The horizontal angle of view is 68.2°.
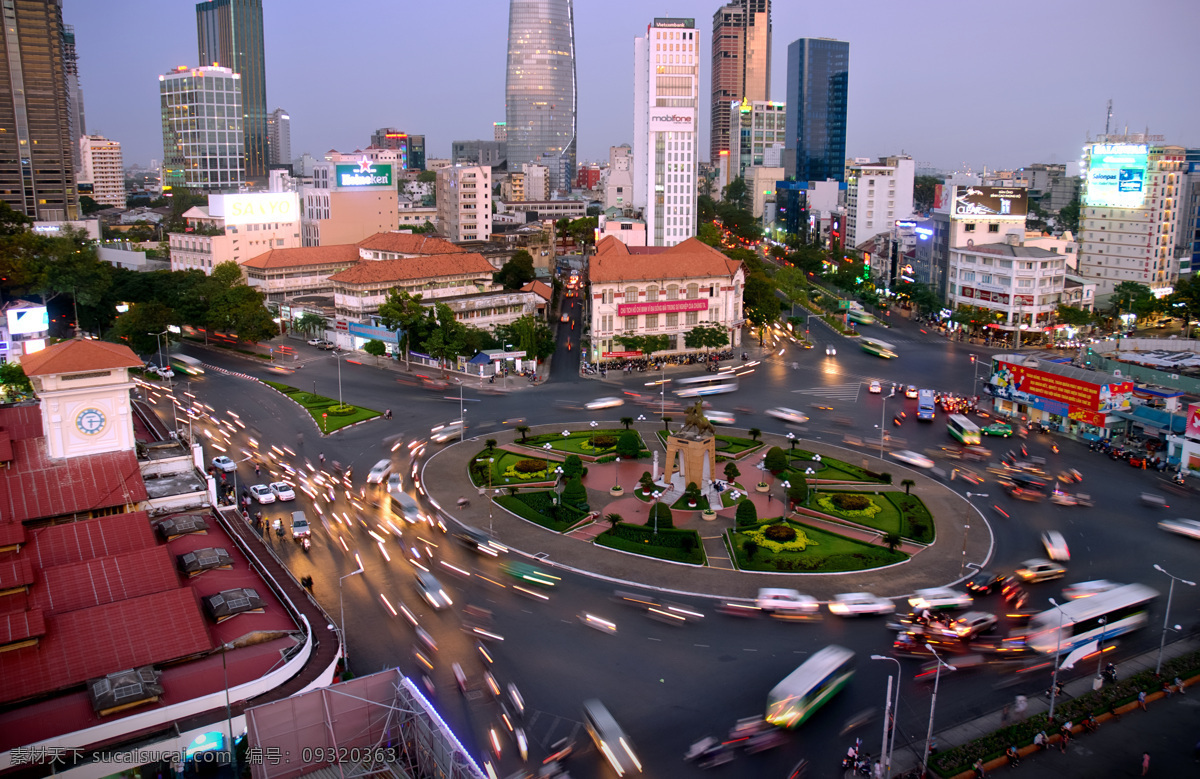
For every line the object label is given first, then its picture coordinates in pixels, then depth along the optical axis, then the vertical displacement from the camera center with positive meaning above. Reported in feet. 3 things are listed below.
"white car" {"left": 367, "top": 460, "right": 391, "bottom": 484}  165.27 -46.36
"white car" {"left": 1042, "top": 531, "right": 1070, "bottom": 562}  130.82 -47.74
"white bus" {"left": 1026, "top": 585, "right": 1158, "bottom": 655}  106.01 -48.27
